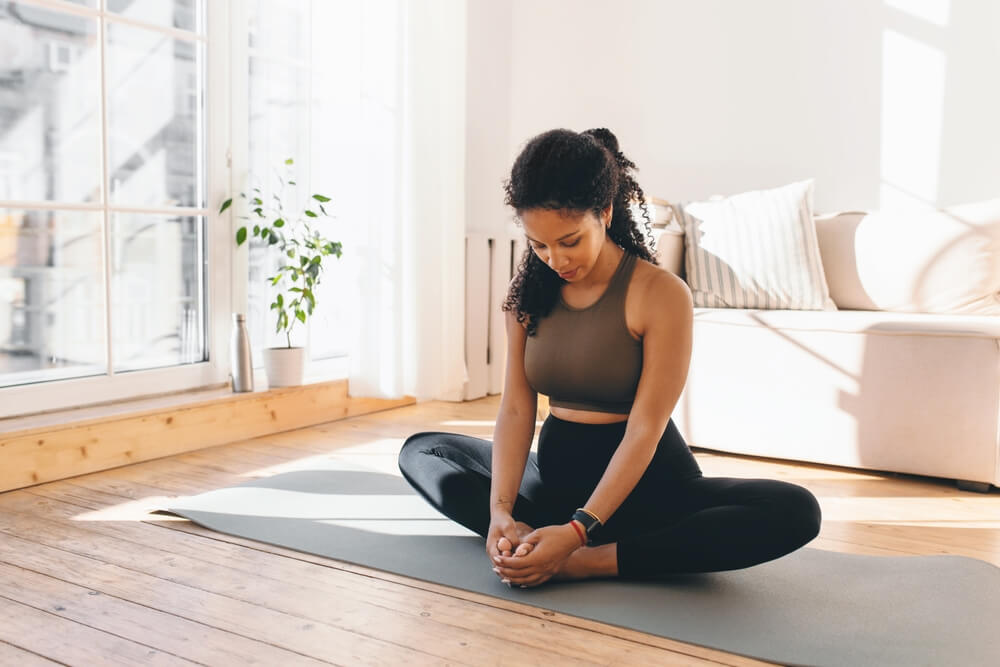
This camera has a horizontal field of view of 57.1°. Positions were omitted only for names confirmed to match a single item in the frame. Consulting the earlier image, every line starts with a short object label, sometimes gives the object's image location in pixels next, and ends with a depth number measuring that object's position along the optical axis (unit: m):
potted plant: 3.21
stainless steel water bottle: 3.06
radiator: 3.96
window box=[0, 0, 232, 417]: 2.57
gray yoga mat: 1.50
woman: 1.63
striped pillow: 3.15
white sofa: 2.62
